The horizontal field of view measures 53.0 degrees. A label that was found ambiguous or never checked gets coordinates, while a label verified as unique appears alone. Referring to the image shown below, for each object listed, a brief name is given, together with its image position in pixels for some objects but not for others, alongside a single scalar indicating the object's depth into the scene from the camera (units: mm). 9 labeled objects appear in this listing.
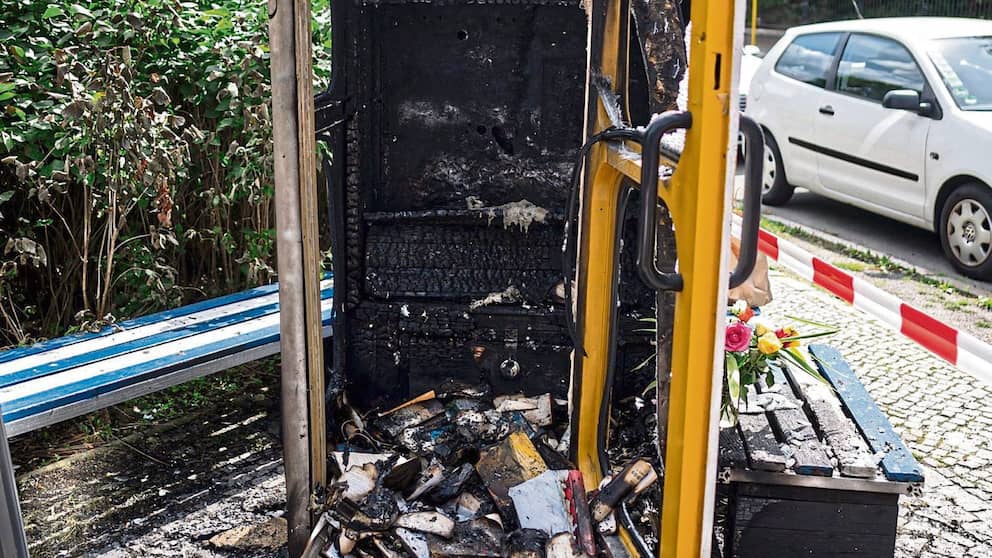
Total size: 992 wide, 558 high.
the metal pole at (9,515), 2271
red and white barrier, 4426
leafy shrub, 4031
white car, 6637
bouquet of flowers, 3089
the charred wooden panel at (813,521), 2918
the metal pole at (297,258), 2701
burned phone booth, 3852
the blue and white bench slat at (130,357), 3223
